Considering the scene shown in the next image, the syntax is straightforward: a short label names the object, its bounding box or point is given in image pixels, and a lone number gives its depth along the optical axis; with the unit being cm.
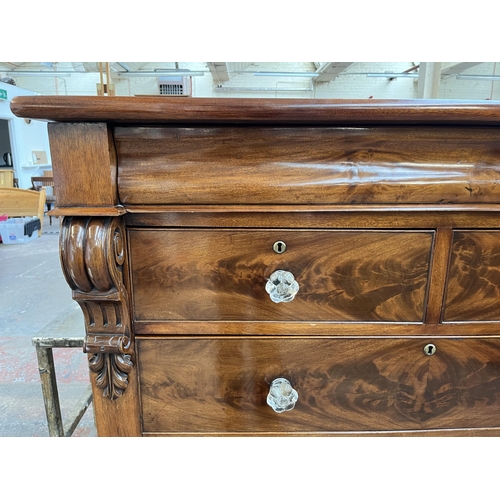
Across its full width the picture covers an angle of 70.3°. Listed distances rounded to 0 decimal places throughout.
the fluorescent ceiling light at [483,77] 592
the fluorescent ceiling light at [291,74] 637
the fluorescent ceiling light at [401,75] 635
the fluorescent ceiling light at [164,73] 620
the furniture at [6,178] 508
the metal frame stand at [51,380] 97
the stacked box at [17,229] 418
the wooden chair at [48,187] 535
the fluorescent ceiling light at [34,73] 706
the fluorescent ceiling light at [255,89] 771
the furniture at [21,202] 422
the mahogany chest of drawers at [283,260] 55
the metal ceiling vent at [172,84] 742
